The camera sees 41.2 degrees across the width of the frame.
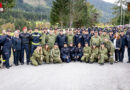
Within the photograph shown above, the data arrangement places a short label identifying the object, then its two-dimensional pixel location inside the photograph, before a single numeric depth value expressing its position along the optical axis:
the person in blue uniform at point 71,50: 10.68
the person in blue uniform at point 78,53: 10.52
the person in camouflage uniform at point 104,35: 11.43
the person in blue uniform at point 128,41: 10.14
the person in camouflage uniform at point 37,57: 9.40
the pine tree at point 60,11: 45.94
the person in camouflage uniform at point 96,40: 10.84
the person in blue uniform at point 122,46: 10.22
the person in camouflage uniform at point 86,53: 10.10
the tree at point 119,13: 64.69
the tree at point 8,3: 40.43
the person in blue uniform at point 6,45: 8.74
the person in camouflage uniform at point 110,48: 9.57
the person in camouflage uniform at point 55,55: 9.88
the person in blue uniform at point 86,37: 11.72
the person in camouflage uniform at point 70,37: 11.41
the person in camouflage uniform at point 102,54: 9.49
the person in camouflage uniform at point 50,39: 10.81
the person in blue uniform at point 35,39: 9.91
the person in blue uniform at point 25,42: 9.68
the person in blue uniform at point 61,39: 10.96
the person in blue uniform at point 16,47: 9.40
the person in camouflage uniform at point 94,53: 9.86
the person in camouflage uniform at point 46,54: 9.81
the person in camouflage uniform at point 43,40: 10.45
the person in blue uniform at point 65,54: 10.16
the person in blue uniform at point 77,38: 11.64
